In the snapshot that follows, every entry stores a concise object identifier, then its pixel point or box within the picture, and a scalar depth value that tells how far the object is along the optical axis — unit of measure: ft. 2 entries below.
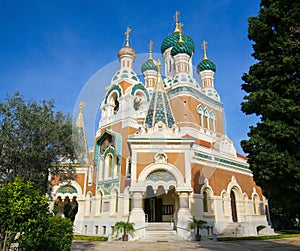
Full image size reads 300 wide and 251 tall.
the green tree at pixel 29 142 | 38.63
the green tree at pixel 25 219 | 17.61
